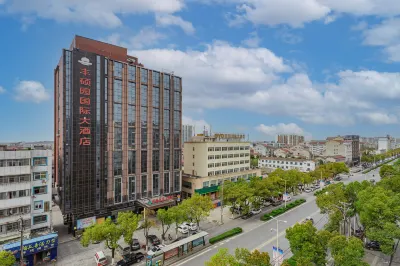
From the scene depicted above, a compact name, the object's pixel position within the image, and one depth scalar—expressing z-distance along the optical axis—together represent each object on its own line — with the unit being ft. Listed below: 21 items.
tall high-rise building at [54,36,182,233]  132.98
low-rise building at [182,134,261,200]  206.28
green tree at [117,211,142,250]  97.14
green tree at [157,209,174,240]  112.47
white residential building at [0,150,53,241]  103.35
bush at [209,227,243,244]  120.87
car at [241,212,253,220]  160.16
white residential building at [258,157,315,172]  356.38
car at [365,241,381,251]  112.37
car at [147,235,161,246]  119.54
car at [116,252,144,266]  99.30
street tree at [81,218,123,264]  91.81
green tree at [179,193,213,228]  121.70
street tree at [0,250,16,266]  75.92
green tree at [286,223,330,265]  77.25
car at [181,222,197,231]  140.97
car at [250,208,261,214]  170.75
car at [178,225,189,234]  135.57
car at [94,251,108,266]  99.39
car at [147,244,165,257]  101.48
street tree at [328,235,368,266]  72.74
